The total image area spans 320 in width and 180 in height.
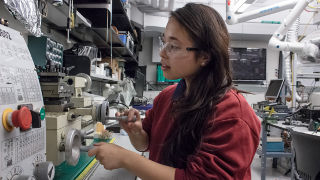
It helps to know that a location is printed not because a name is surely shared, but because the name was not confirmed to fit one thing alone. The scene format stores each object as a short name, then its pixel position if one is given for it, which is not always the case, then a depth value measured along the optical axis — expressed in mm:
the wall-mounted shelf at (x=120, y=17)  2303
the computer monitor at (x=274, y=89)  3386
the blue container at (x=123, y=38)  2587
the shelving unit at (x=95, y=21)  1551
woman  657
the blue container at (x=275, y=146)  2878
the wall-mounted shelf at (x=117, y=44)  2083
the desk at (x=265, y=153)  2687
